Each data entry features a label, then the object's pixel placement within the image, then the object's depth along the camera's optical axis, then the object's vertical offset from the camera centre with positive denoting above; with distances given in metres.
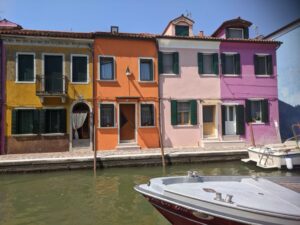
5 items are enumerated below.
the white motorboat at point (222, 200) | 2.96 -1.12
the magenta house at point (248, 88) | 13.52 +1.99
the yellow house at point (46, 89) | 11.49 +1.76
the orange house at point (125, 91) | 12.34 +1.74
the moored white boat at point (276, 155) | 9.20 -1.40
